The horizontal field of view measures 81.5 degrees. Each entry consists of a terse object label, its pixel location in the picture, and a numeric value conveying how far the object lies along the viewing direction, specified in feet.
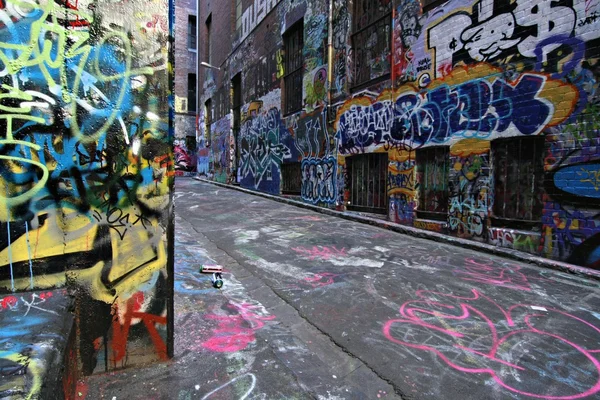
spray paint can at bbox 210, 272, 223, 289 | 13.24
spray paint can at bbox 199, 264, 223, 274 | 14.61
